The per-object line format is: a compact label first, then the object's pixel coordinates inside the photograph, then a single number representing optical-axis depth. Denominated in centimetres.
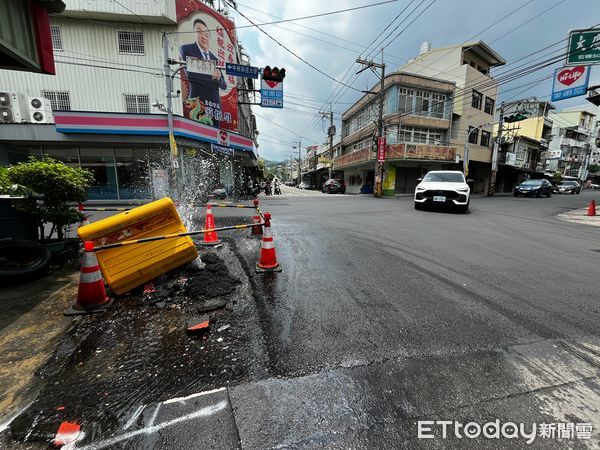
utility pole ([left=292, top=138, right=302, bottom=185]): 7280
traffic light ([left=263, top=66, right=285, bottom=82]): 1381
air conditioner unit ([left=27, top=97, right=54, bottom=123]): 1593
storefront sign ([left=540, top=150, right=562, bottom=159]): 4533
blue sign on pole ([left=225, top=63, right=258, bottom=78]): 1421
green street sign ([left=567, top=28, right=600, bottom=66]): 963
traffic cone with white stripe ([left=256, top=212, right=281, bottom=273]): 439
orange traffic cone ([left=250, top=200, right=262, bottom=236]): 702
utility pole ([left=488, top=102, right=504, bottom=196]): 2736
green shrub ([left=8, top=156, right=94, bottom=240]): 445
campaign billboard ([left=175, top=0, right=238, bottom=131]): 1783
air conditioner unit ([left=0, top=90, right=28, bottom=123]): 1542
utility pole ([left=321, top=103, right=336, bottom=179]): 3865
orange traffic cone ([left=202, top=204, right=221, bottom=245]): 608
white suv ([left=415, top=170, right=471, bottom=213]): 1170
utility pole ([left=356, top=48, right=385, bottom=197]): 2264
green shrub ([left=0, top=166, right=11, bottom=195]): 425
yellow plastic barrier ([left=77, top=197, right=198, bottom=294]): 348
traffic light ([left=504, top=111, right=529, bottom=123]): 2334
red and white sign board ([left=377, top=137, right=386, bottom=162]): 2323
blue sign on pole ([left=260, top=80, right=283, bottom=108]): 1617
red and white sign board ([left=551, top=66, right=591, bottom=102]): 1096
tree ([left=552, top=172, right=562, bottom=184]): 4664
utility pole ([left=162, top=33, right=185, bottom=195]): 1297
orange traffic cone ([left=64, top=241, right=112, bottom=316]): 311
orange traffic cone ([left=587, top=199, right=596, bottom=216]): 1303
